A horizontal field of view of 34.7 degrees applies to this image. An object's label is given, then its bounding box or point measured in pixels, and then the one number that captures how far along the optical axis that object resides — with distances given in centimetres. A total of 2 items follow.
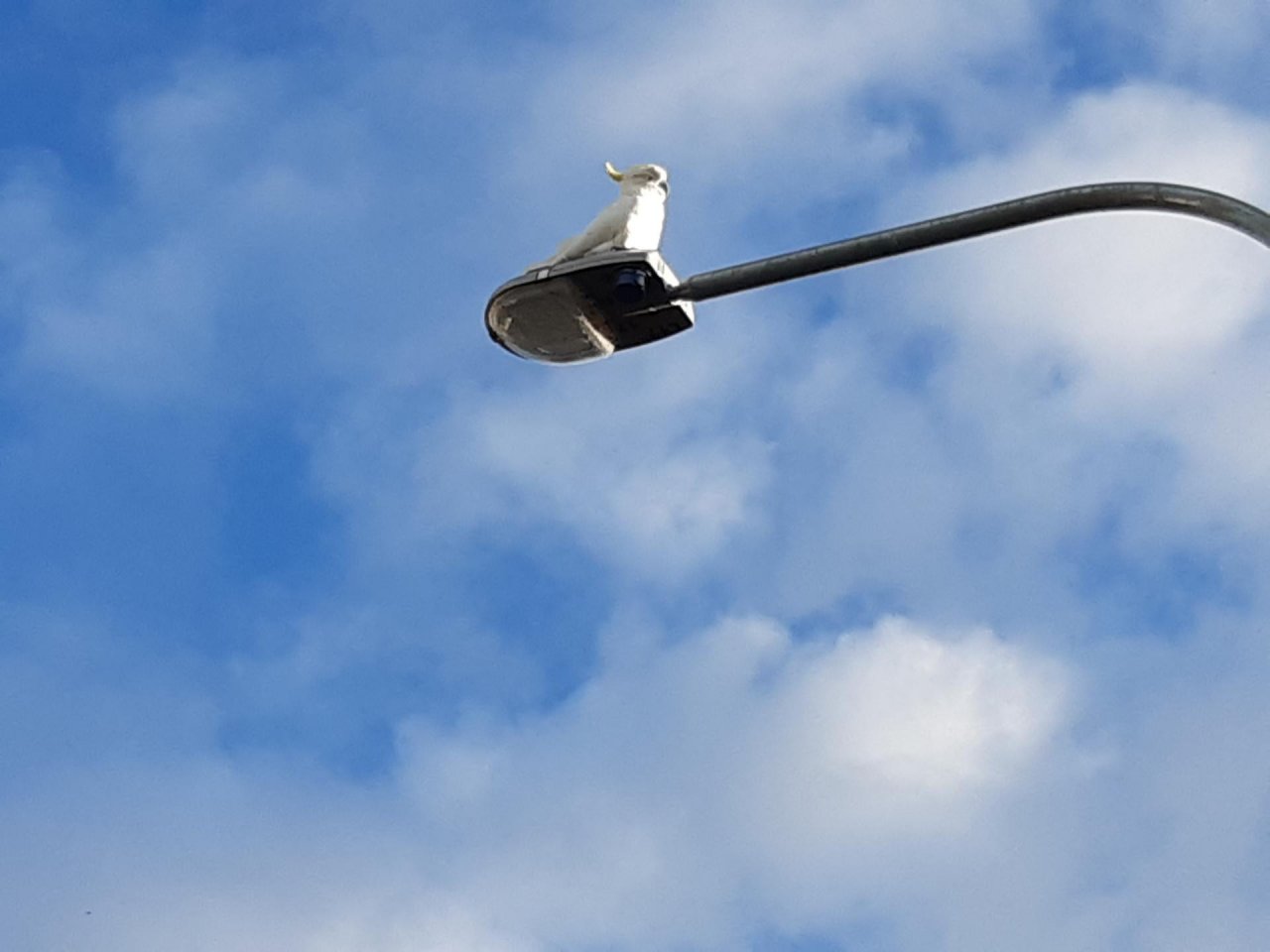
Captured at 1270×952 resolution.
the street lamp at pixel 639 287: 798
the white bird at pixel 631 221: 951
